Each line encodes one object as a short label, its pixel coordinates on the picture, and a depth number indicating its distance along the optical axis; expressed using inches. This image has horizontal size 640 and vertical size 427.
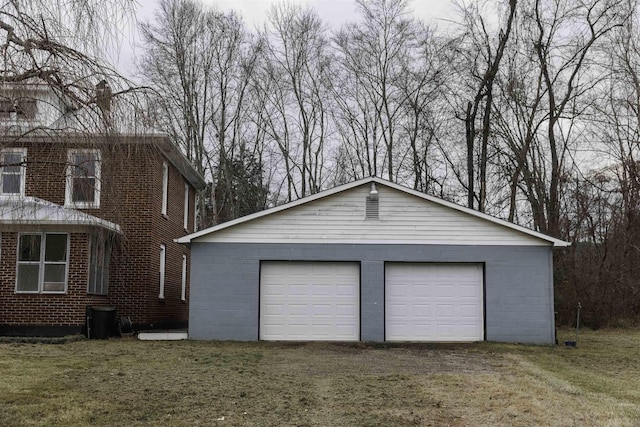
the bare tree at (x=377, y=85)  1246.3
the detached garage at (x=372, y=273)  658.8
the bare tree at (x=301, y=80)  1305.4
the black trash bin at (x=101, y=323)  652.7
